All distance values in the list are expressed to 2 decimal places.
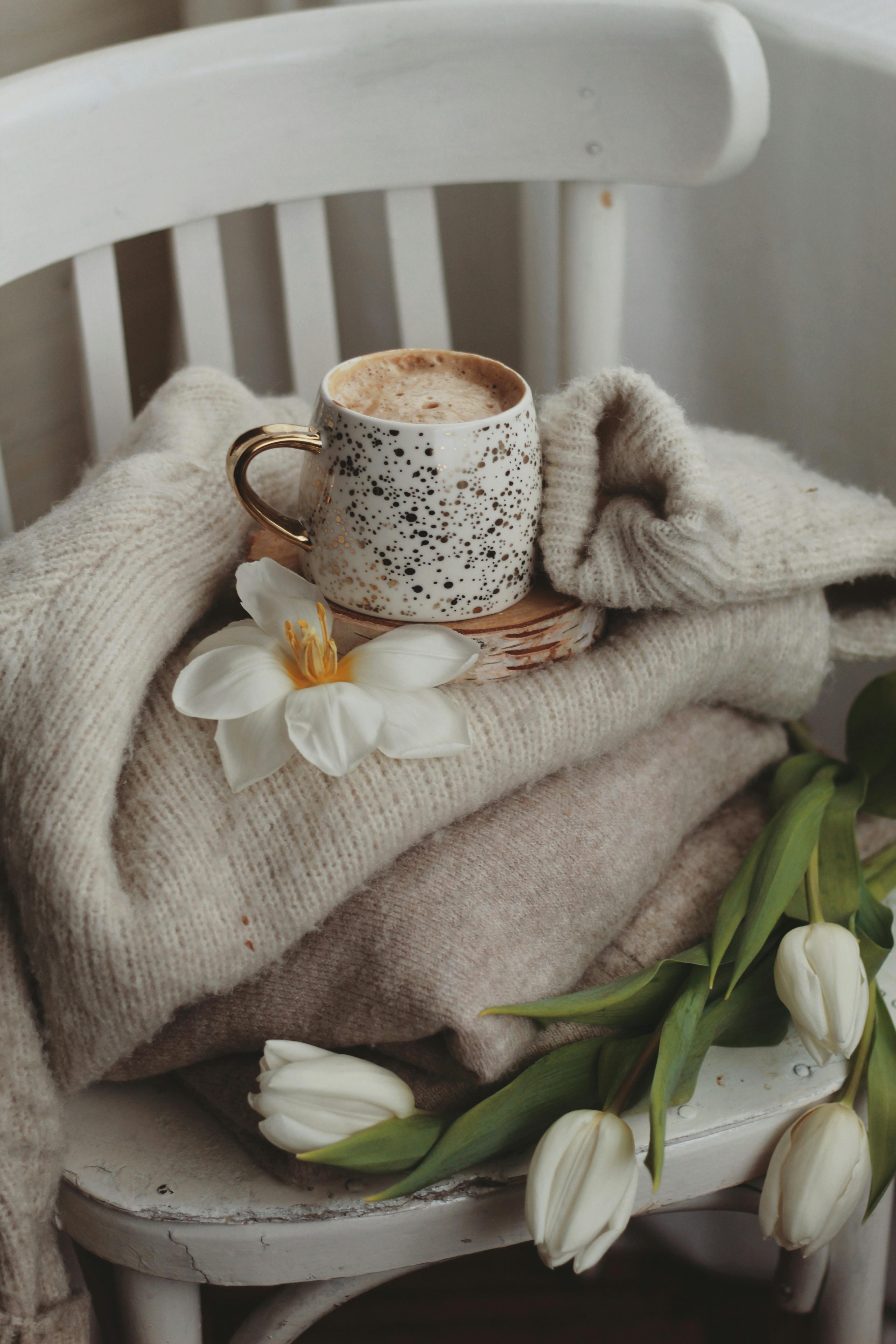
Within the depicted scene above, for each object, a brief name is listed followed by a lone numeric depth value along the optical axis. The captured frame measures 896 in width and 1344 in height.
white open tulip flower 1.02
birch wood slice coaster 1.07
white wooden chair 1.12
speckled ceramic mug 1.03
